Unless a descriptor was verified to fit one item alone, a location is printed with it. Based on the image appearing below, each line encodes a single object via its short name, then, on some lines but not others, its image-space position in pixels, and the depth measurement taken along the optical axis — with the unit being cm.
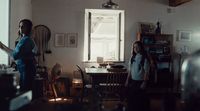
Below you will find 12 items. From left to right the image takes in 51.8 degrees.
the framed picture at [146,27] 520
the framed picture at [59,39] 513
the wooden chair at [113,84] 389
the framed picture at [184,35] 537
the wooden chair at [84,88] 430
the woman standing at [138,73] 334
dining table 389
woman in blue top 254
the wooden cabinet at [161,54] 505
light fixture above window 438
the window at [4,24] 368
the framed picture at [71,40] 515
